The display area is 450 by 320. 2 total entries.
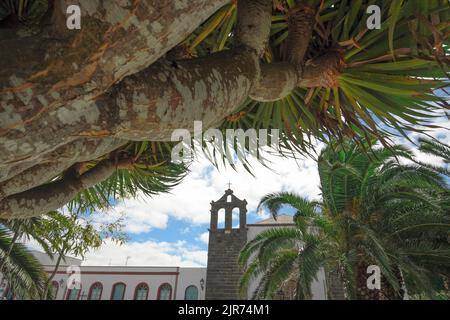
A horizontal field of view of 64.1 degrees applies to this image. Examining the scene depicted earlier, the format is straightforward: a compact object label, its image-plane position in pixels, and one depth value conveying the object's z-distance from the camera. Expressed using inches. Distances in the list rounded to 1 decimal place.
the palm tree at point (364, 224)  282.2
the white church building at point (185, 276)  689.0
